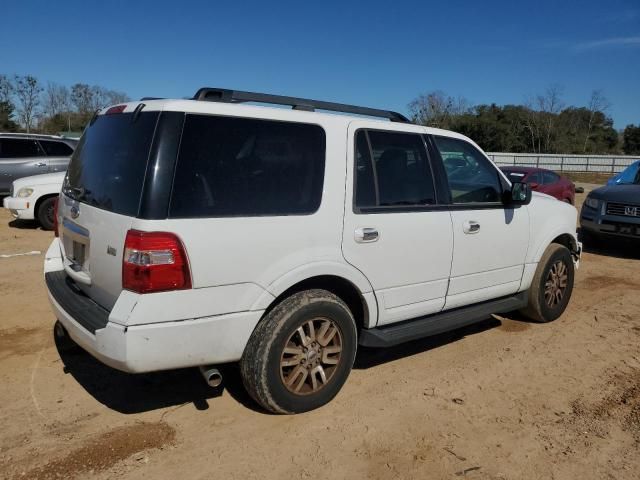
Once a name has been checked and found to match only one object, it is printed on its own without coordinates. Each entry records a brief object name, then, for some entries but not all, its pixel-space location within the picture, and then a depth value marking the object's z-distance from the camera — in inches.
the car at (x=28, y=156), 481.4
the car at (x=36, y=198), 389.4
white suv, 111.1
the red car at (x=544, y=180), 503.2
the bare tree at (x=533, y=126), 2229.3
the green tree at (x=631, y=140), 2211.4
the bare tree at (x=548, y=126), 2196.9
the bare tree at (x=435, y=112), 2115.4
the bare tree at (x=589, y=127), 2249.0
